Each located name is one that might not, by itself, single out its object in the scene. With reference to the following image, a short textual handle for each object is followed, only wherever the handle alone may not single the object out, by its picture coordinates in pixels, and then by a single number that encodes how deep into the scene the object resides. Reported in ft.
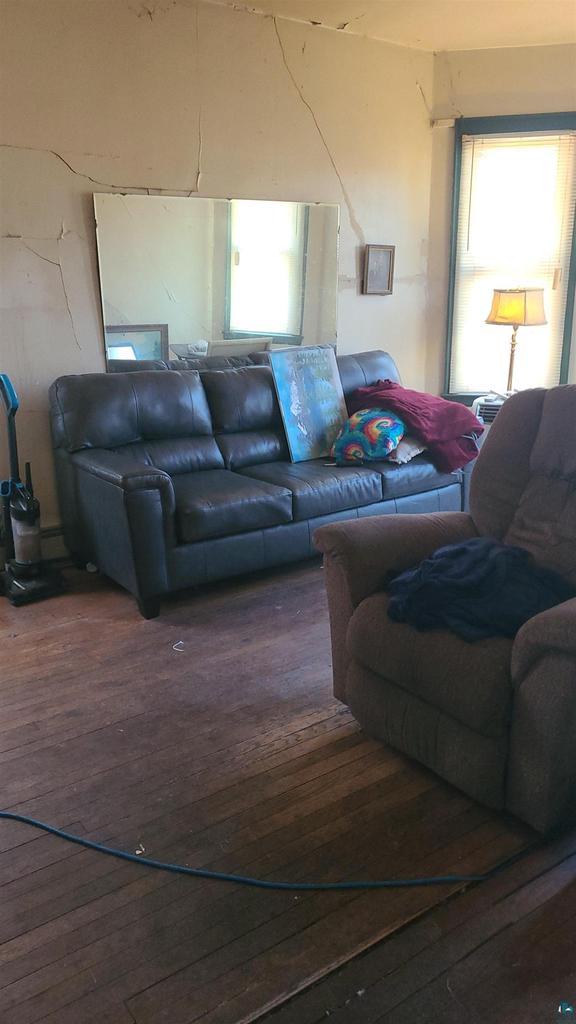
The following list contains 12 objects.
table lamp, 14.16
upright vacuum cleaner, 10.85
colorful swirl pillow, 12.34
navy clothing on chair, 6.54
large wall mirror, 12.19
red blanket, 12.77
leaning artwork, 12.75
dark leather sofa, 10.11
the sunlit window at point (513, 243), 14.89
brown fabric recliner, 5.93
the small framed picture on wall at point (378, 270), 15.26
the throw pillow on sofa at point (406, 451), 12.39
